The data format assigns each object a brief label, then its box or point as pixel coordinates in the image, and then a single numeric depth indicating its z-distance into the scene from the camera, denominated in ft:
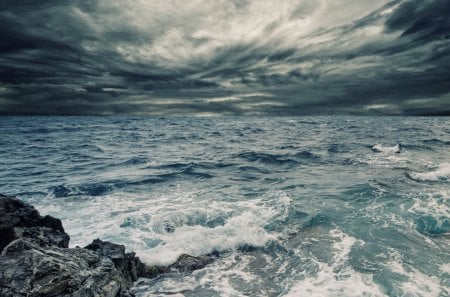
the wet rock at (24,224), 22.25
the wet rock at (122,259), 23.26
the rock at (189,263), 27.24
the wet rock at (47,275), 14.92
